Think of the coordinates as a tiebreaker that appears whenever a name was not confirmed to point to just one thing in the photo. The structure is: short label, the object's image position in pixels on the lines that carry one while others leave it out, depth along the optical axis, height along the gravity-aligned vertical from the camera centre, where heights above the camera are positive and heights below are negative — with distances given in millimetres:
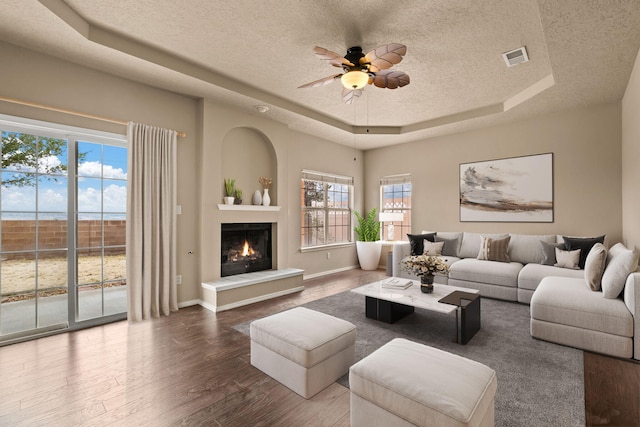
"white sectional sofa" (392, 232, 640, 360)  2615 -910
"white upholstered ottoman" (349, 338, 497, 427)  1436 -919
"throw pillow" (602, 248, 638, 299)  2695 -567
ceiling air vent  3179 +1737
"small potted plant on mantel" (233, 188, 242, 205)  4713 +264
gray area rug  1946 -1299
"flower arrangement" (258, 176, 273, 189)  5137 +581
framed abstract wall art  4941 +415
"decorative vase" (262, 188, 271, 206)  5027 +262
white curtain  3609 -86
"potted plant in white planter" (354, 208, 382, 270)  6789 -672
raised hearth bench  4023 -1092
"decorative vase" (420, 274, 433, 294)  3444 -827
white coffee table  2953 -942
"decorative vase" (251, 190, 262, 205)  4953 +276
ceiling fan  2672 +1423
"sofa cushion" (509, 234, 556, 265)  4672 -560
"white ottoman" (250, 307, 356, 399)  2131 -1032
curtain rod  2873 +1126
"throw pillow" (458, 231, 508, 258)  5281 -578
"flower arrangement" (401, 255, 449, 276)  3408 -601
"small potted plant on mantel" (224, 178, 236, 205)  4520 +381
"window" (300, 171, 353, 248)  6105 +115
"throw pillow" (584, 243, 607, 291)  3029 -586
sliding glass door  3004 -159
